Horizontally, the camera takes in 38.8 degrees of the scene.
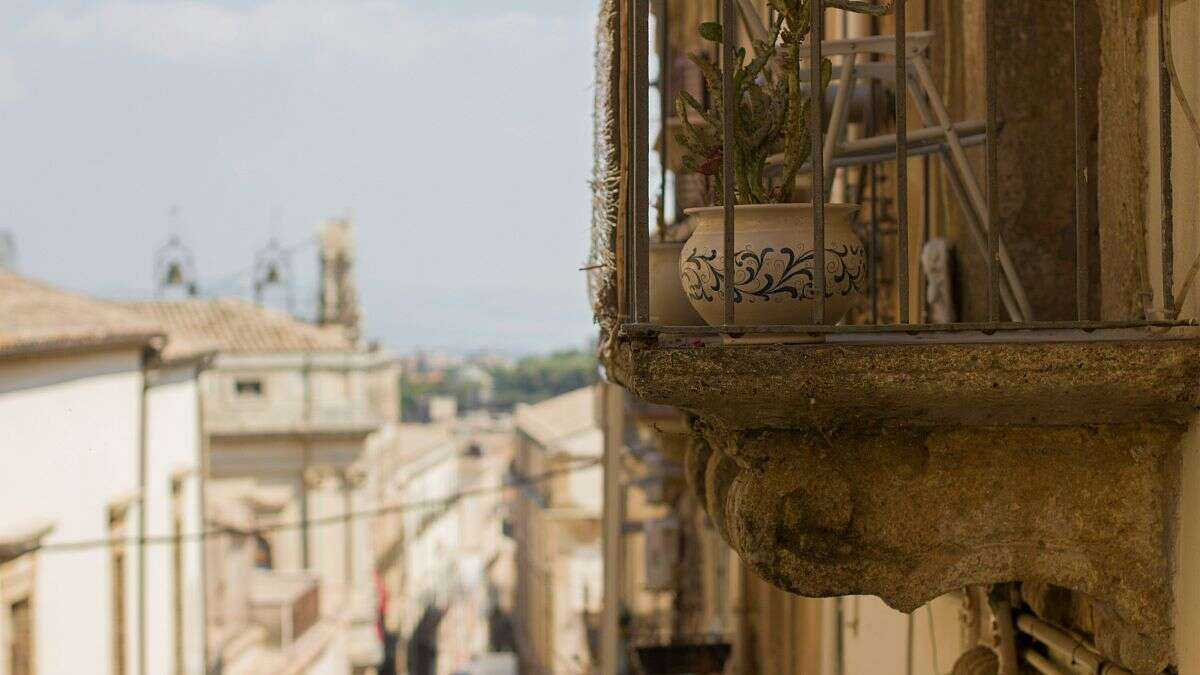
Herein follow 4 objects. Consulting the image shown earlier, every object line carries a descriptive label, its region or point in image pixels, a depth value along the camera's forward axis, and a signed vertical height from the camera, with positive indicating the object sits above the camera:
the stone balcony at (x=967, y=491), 3.10 -0.28
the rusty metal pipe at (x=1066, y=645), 3.45 -0.66
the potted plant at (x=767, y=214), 3.07 +0.24
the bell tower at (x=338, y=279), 54.38 +2.33
